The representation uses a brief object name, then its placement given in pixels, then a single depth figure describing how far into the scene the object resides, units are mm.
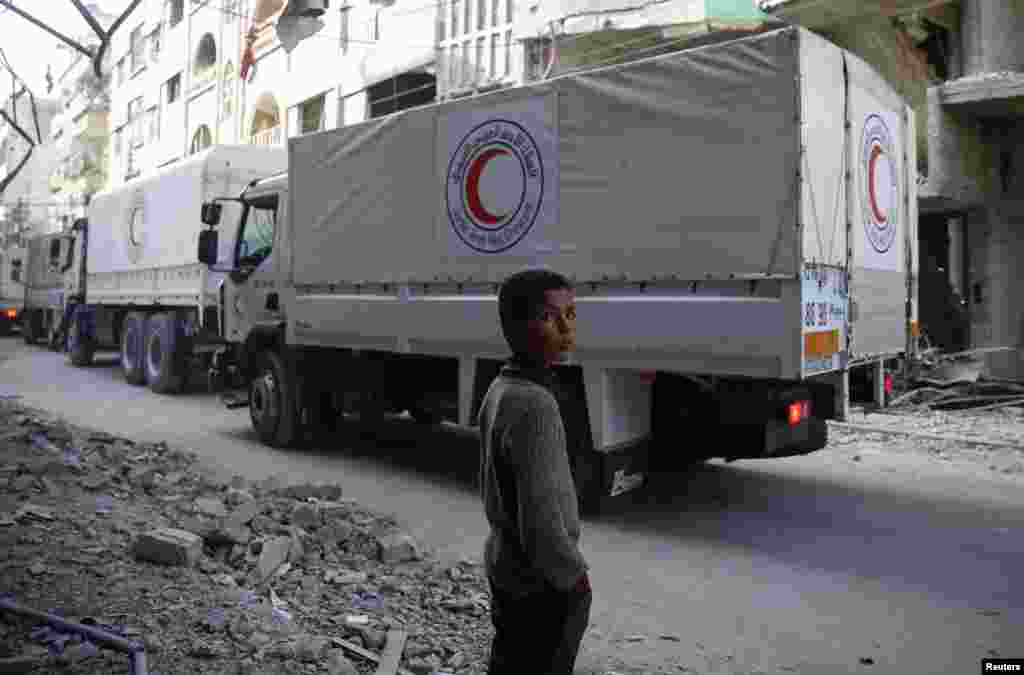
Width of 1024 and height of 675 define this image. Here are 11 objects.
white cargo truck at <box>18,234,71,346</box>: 21438
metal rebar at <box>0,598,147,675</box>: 2871
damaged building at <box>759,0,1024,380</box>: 12133
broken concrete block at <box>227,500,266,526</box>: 4707
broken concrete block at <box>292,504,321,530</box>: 4996
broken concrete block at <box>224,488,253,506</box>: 5433
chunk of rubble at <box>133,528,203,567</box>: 3971
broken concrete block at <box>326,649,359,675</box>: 3117
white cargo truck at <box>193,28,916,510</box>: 5008
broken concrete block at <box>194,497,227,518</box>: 5016
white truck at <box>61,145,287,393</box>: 12805
